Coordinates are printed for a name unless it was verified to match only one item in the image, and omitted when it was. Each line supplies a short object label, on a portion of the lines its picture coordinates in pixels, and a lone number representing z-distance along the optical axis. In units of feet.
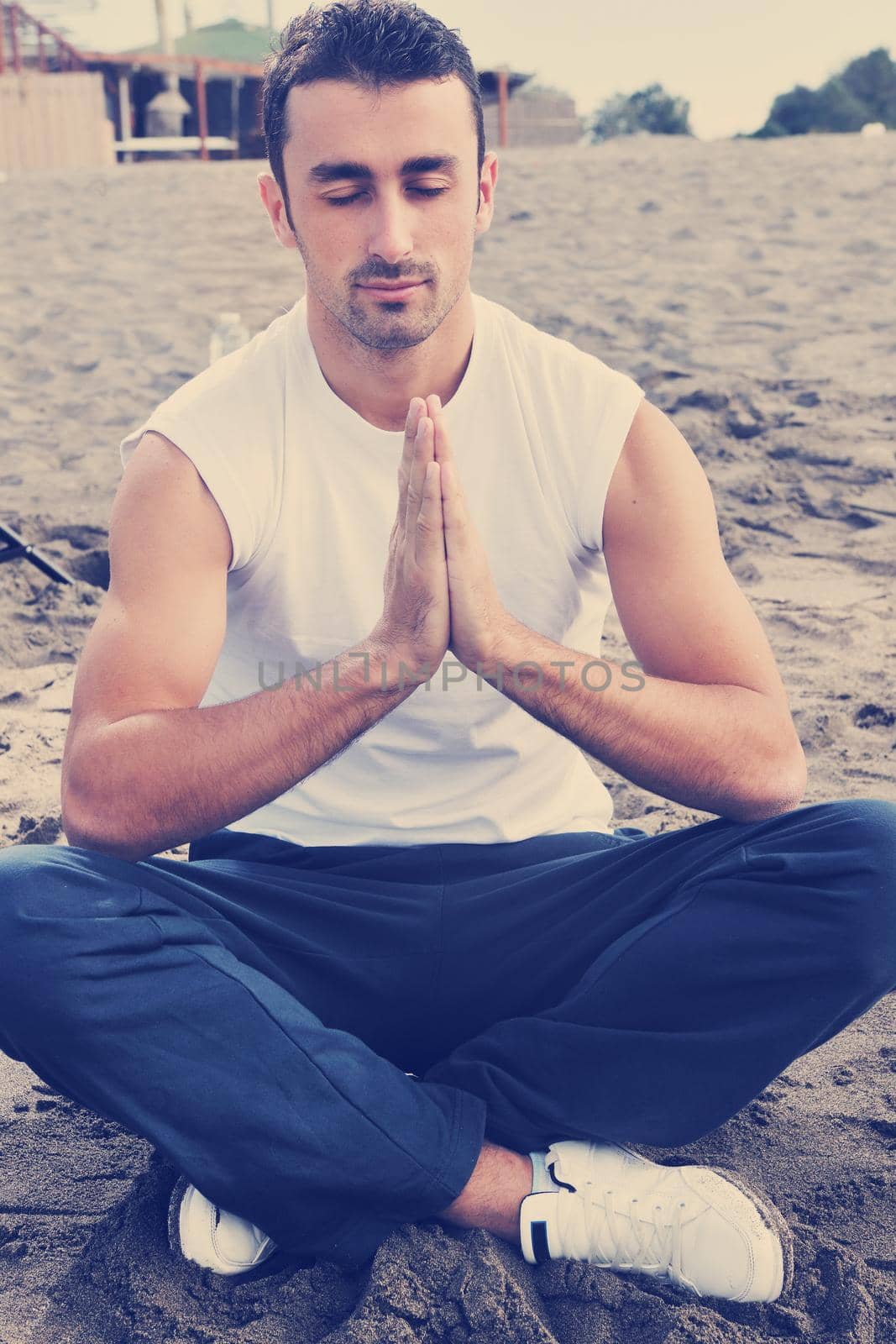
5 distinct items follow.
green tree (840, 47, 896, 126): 98.12
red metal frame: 68.92
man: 5.64
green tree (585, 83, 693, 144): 118.83
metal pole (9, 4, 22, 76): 63.31
